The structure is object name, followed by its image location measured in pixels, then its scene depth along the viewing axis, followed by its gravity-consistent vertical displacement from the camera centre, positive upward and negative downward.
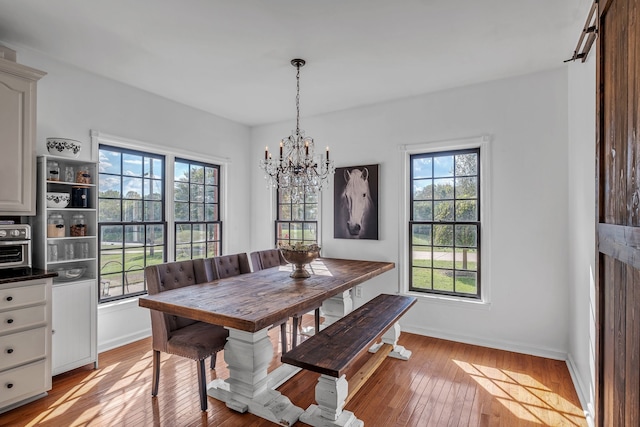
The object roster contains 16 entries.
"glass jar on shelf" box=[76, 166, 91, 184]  3.13 +0.36
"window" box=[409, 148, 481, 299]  3.83 -0.10
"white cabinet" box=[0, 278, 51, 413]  2.34 -0.91
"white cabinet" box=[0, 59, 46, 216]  2.54 +0.61
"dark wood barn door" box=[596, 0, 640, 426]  1.03 +0.00
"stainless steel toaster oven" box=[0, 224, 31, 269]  2.54 -0.23
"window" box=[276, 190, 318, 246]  4.90 -0.08
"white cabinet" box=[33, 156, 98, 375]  2.84 -0.35
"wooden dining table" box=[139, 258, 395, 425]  2.10 -0.62
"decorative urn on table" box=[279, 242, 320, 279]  3.09 -0.37
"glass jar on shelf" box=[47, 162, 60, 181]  2.97 +0.39
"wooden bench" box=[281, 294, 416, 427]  2.04 -0.88
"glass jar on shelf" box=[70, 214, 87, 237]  3.11 -0.10
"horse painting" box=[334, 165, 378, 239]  4.32 +0.16
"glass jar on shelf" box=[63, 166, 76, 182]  3.18 +0.39
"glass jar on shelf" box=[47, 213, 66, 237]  2.92 -0.09
